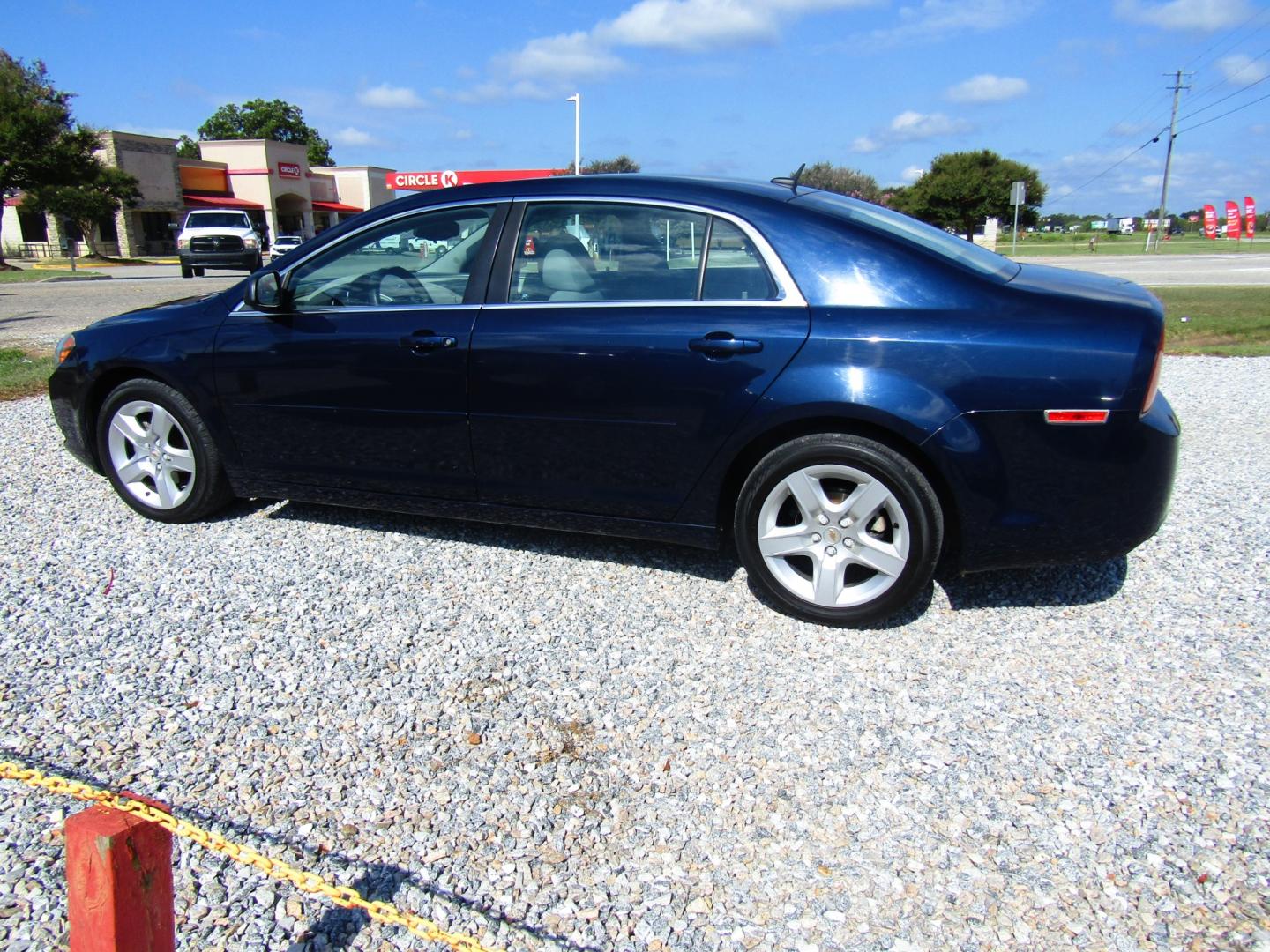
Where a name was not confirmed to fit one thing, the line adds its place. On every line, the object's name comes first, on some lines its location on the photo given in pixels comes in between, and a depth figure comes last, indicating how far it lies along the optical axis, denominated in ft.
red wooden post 4.72
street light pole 123.44
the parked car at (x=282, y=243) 117.43
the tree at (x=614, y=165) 130.93
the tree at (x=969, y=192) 190.29
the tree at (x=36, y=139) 110.52
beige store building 151.53
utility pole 193.77
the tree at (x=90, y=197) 113.19
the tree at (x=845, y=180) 158.46
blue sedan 11.10
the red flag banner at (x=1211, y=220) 200.23
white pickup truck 87.56
